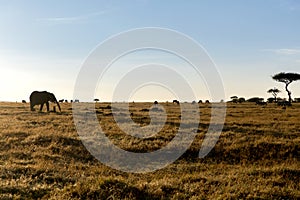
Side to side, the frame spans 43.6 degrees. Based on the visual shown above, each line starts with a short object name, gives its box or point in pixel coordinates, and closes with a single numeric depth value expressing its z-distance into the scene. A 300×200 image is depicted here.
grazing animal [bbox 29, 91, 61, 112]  43.88
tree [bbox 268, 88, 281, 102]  98.12
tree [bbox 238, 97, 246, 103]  88.12
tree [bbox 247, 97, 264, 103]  90.38
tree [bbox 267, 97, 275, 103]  92.03
